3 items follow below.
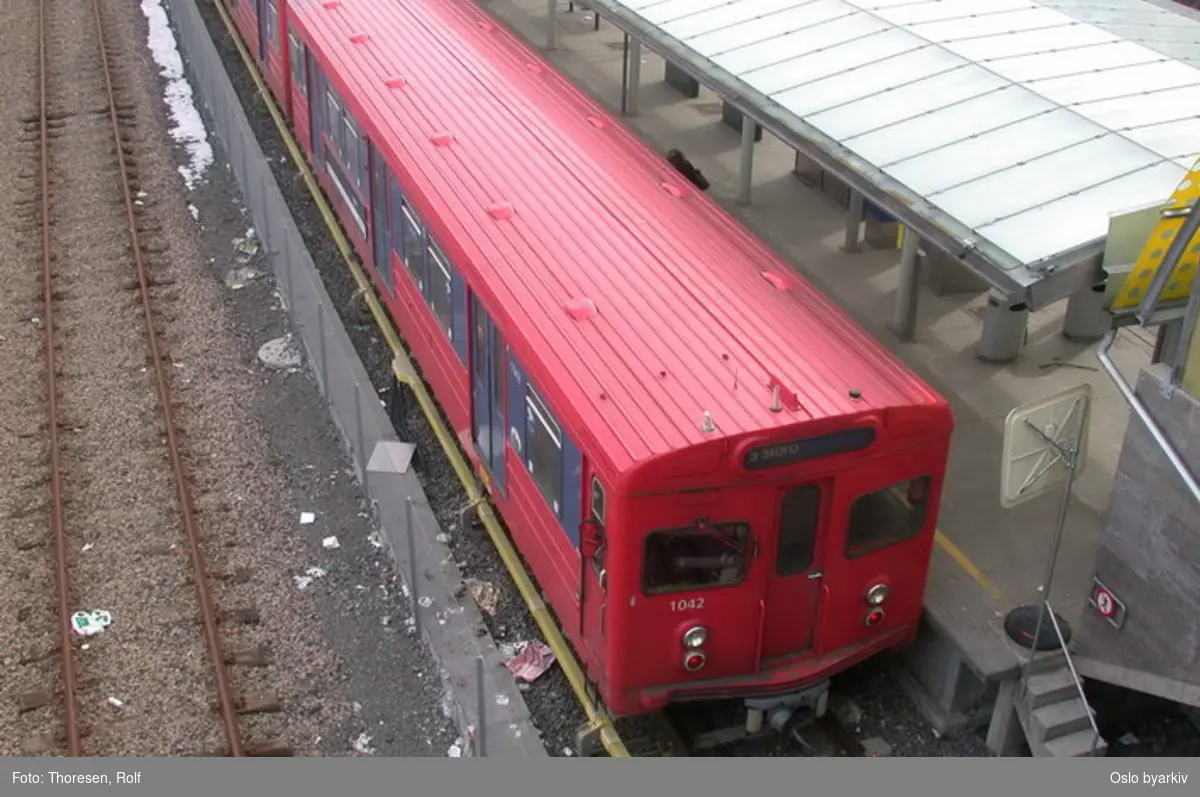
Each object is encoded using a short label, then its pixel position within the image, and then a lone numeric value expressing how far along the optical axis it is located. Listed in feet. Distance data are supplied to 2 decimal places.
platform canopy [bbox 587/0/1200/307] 31.68
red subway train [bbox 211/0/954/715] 26.63
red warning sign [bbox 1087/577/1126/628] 29.19
